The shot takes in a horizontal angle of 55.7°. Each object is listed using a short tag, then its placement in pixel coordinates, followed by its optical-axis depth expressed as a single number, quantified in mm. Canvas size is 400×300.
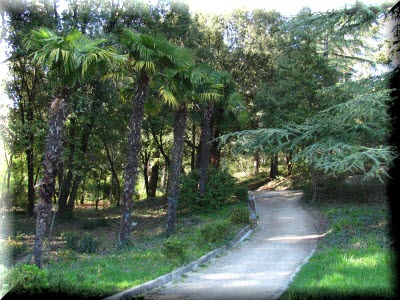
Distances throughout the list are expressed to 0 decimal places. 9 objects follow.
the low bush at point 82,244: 11580
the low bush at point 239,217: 14008
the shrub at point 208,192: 18906
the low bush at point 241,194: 22203
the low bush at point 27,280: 4938
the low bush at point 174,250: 8477
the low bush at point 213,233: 10727
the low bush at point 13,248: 8388
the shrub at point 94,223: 18875
